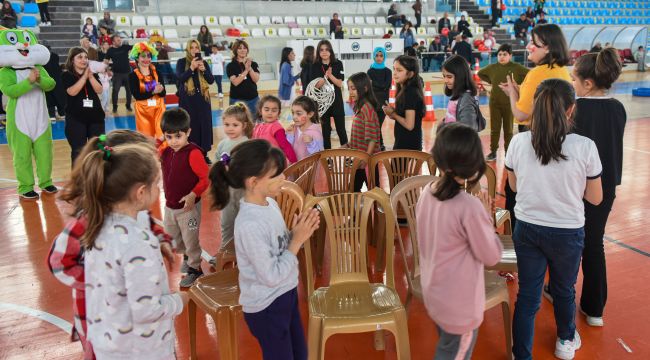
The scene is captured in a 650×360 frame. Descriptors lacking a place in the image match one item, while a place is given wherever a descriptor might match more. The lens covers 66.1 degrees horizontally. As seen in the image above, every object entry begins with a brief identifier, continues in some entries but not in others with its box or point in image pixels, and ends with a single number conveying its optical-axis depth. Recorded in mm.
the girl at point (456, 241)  1818
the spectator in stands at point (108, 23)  13620
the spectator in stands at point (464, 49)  15047
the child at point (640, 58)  20438
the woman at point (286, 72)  8625
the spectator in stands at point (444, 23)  18889
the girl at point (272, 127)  3811
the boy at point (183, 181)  3227
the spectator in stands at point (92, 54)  7184
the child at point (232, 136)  3279
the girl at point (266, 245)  1889
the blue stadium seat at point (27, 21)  13977
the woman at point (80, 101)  5363
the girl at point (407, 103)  4082
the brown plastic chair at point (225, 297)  2328
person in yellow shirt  3109
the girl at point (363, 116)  4234
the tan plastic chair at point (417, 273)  2477
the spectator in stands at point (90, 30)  13102
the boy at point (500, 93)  6152
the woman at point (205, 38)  14086
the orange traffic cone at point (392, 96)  10695
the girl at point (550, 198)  2197
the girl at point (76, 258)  1712
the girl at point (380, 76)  7082
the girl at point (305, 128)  3891
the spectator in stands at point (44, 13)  14383
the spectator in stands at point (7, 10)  12113
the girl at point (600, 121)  2576
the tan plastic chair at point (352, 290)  2246
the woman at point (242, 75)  6203
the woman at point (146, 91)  5691
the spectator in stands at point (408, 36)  16984
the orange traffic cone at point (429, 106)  10030
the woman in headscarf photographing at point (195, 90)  6086
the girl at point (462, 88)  3869
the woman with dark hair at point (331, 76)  6599
